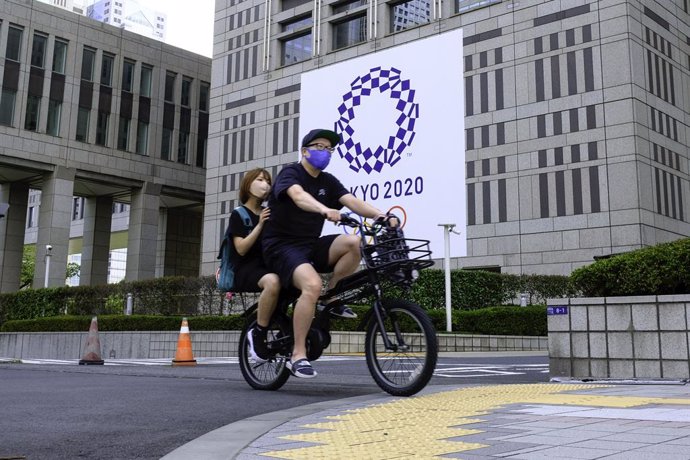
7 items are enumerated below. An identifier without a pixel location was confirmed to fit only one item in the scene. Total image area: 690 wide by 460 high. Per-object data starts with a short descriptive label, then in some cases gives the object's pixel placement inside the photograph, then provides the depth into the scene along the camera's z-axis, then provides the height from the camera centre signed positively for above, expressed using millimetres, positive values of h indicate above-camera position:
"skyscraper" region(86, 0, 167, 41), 173938 +82952
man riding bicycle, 5141 +742
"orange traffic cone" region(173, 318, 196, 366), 11141 -253
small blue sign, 7117 +313
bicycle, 4824 +141
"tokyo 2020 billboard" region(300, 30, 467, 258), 33094 +9963
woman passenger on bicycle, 5457 +620
